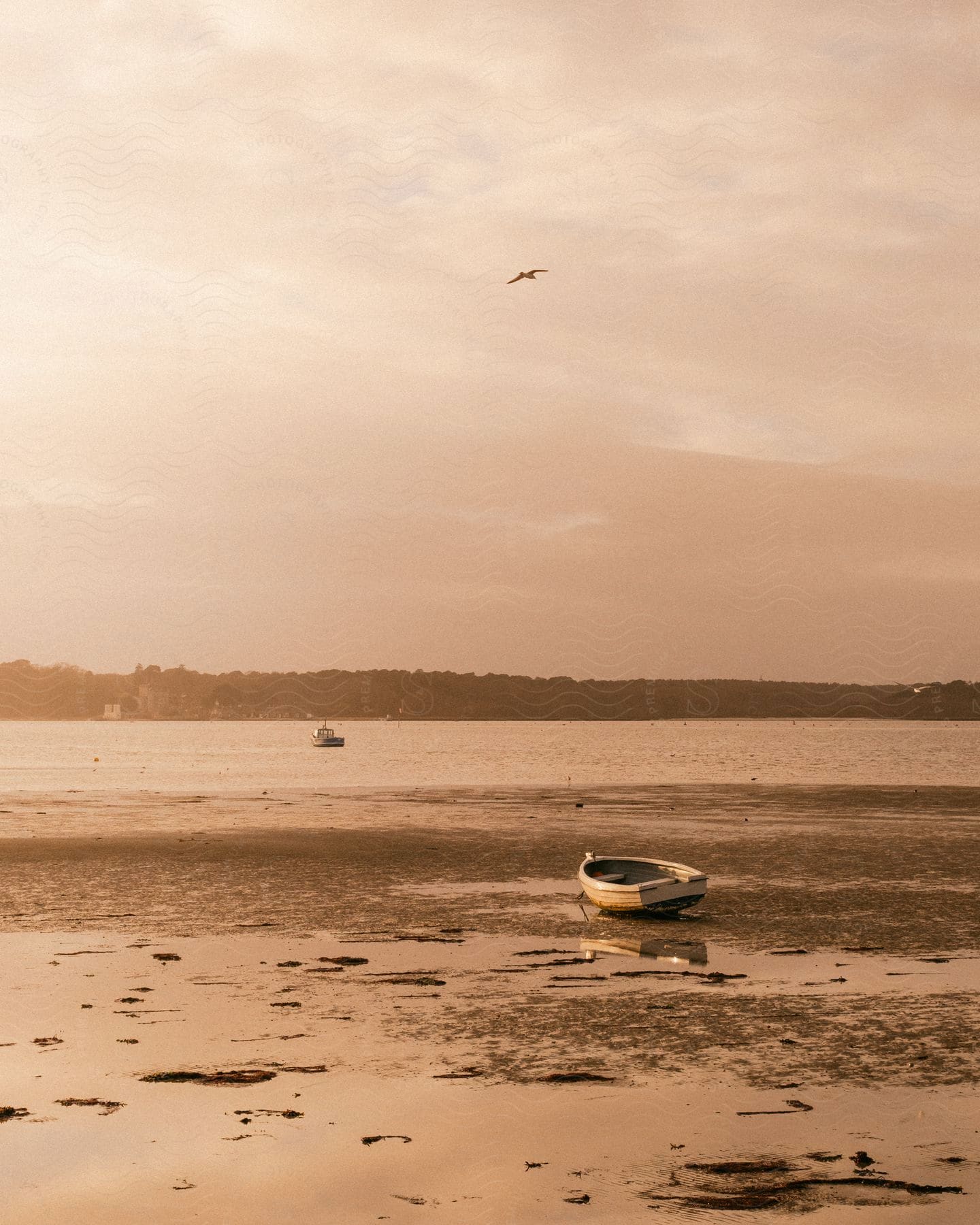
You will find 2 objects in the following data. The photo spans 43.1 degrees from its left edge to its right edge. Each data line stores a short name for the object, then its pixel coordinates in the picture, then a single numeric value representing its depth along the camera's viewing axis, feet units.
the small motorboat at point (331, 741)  646.33
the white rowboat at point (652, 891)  95.50
